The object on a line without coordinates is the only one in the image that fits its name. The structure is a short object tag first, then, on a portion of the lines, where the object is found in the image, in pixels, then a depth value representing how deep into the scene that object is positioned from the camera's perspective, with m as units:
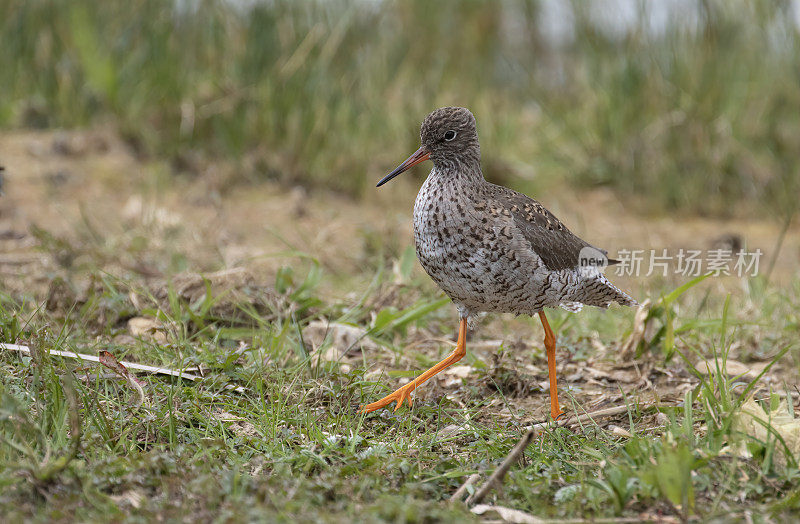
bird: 7.96
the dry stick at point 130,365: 7.72
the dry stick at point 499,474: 6.21
